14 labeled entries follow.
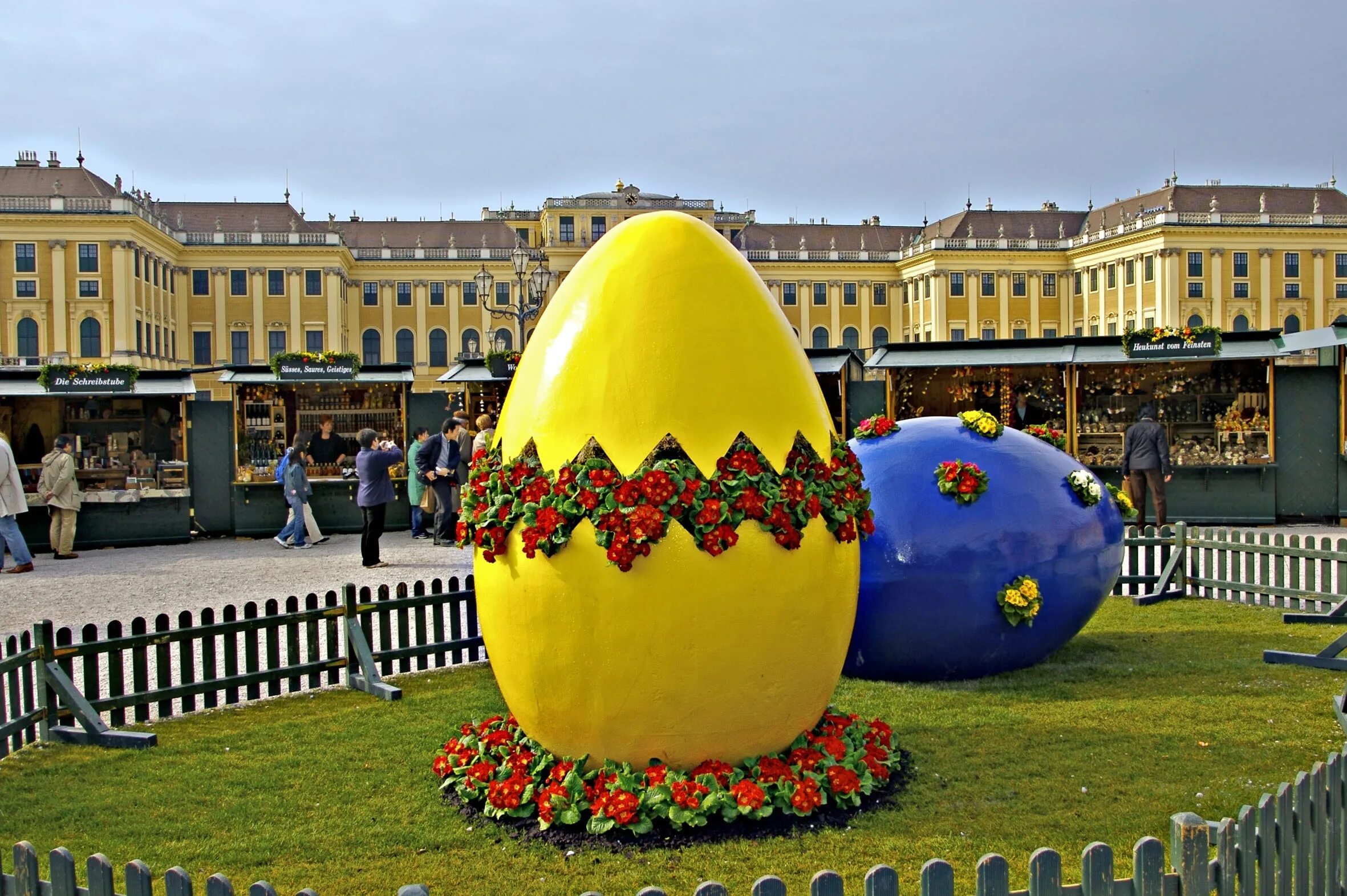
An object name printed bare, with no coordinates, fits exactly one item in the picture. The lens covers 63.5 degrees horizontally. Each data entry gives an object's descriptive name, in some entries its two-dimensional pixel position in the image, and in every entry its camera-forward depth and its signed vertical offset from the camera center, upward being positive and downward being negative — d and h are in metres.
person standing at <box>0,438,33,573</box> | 15.38 -0.78
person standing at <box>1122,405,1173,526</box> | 15.42 -0.29
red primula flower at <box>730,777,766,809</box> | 5.31 -1.73
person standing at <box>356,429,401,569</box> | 14.62 -0.58
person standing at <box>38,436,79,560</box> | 17.06 -0.67
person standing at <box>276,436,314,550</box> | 17.98 -0.67
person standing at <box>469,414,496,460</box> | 15.31 +0.28
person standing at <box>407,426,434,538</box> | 17.95 -0.80
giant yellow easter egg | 5.22 -0.62
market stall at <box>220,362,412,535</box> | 19.84 +0.46
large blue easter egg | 7.75 -0.88
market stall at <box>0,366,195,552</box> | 18.80 +0.16
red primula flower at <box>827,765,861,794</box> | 5.59 -1.76
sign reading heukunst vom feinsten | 19.31 +1.61
